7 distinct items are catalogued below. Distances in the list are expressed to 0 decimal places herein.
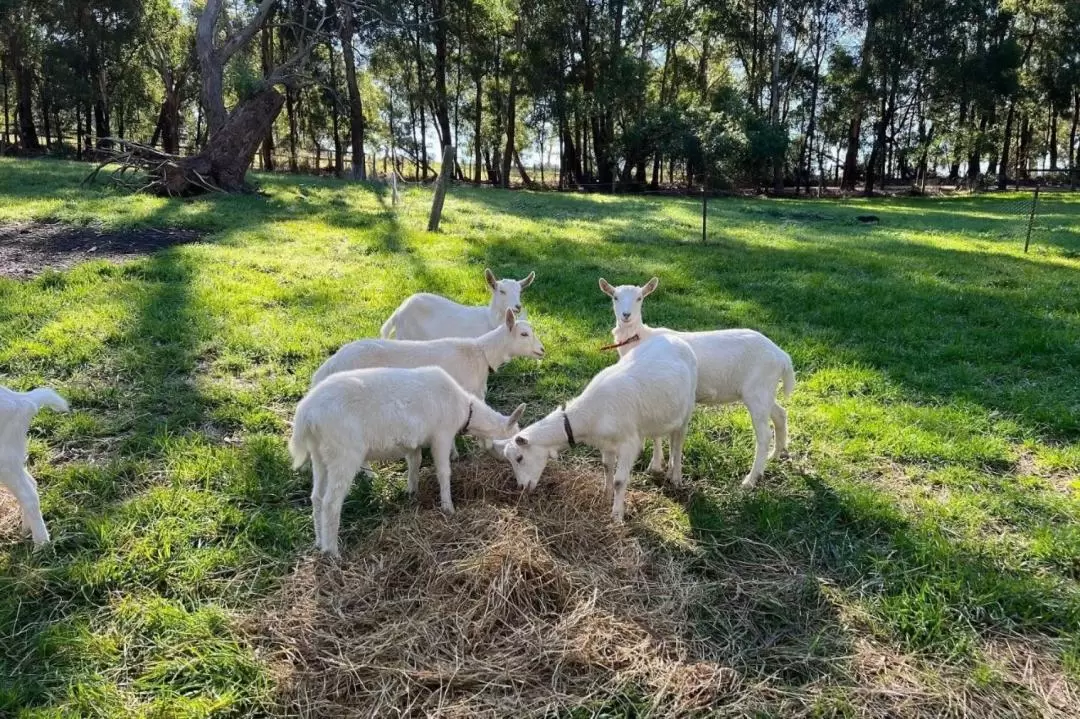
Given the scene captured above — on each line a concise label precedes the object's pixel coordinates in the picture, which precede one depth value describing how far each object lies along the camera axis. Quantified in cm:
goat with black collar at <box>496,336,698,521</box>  430
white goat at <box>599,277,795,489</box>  478
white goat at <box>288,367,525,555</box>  382
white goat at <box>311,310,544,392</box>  500
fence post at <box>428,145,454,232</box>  1359
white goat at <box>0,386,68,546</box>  367
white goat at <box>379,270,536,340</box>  633
